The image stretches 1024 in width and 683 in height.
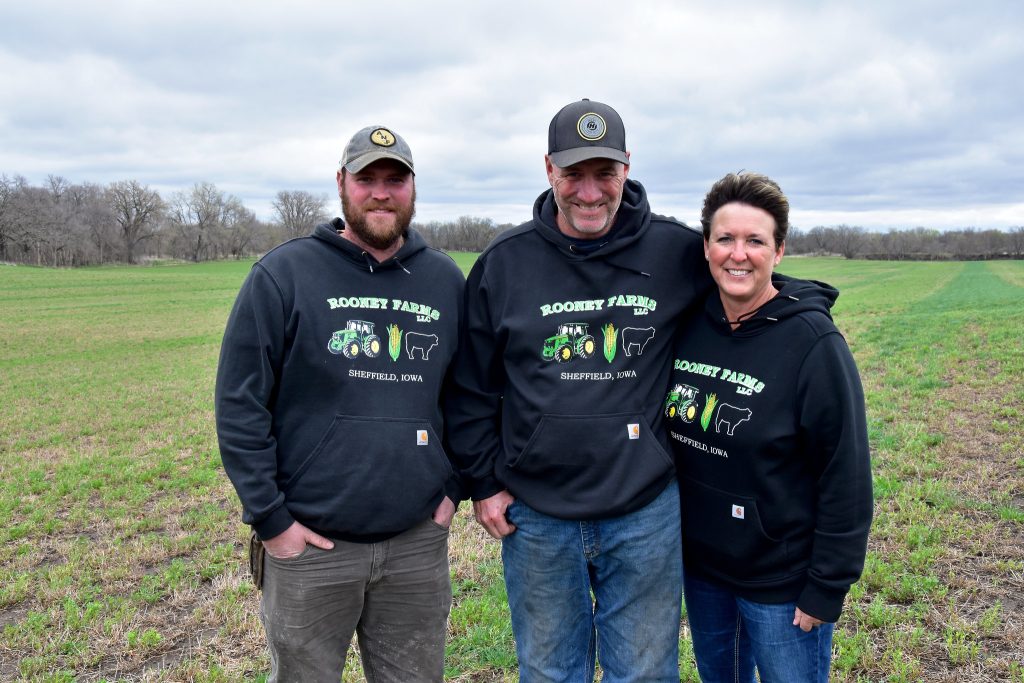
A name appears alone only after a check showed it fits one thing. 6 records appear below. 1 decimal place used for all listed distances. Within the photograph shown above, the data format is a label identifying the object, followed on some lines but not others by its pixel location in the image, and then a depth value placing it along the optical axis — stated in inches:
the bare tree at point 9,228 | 3029.0
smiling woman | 102.7
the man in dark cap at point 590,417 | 114.0
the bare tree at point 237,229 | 4131.4
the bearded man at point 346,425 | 113.9
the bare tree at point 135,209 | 3882.9
